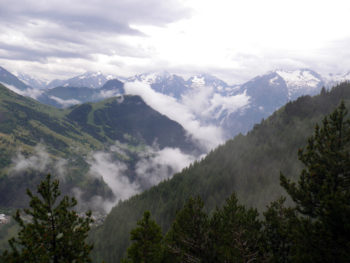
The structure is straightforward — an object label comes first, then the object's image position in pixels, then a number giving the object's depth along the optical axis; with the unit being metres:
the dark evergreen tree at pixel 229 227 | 30.27
